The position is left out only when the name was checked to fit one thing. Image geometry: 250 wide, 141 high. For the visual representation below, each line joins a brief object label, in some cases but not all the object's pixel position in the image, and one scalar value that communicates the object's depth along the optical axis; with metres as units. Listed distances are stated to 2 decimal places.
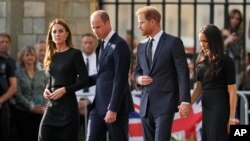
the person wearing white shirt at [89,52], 25.70
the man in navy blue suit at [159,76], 16.87
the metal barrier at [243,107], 23.67
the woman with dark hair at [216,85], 17.12
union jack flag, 24.03
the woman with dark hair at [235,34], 28.59
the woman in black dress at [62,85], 17.23
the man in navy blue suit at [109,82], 17.52
